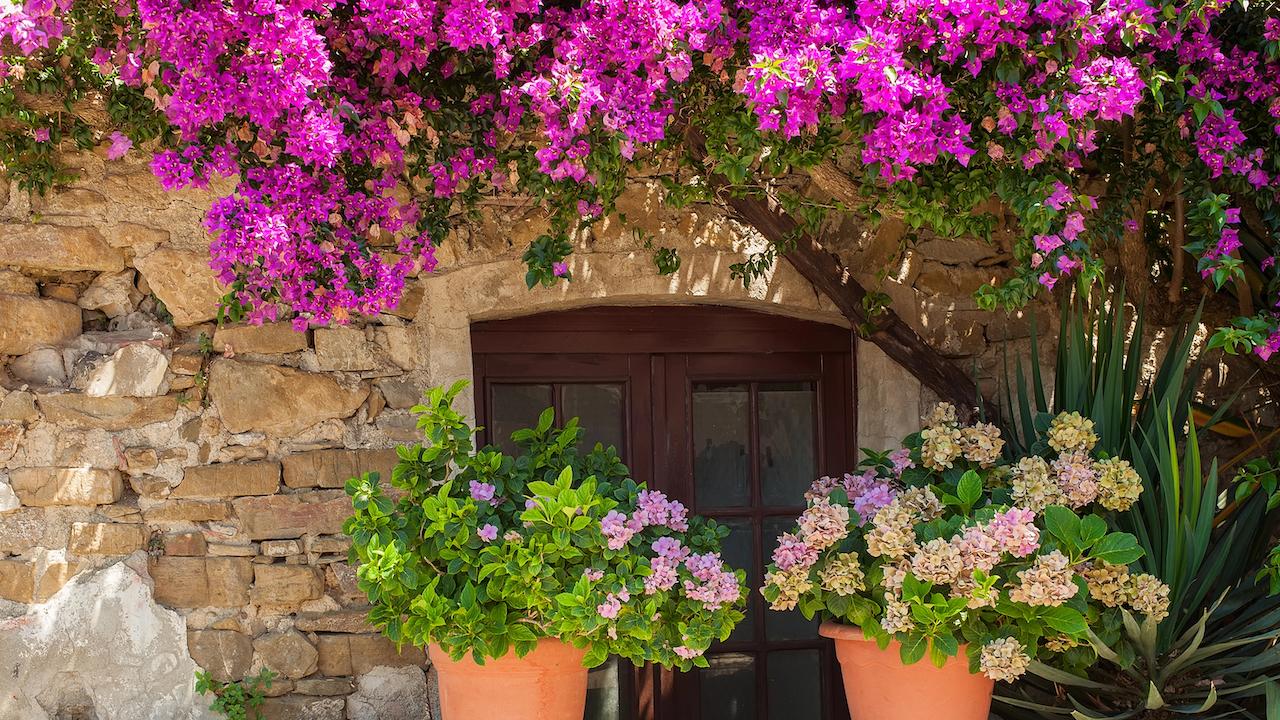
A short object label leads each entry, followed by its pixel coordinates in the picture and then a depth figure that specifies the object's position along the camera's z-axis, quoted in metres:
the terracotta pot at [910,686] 2.53
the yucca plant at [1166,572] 2.56
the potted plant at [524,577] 2.49
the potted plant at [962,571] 2.39
